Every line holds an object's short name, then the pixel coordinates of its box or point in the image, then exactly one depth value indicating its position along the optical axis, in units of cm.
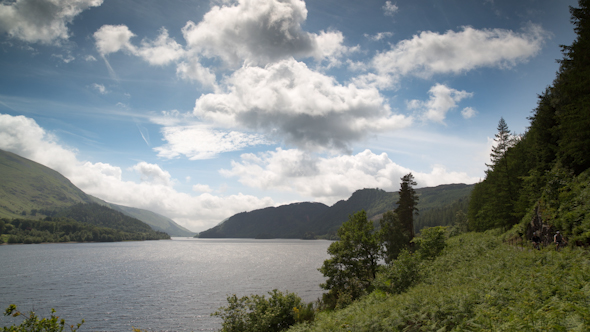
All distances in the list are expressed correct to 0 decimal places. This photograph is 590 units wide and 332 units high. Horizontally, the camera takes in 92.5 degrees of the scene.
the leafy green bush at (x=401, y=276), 2431
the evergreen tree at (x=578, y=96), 2381
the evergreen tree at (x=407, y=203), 6394
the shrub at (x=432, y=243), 3983
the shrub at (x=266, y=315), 2730
